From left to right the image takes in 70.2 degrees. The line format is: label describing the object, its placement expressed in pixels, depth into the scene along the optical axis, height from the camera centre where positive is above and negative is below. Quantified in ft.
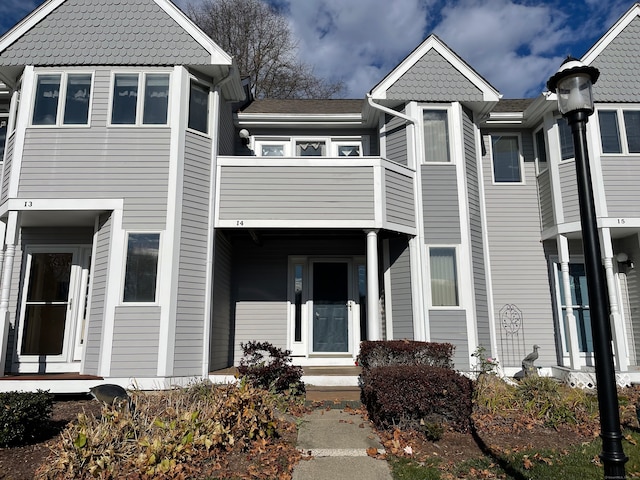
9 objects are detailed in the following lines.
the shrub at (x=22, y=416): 15.87 -3.34
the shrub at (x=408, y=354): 24.39 -1.80
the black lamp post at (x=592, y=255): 9.70 +1.44
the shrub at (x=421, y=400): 18.25 -3.17
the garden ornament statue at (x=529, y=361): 28.32 -2.57
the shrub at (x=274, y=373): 23.15 -2.63
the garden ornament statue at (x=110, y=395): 17.51 -2.85
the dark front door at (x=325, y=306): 34.17 +1.08
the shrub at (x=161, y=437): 13.65 -3.76
